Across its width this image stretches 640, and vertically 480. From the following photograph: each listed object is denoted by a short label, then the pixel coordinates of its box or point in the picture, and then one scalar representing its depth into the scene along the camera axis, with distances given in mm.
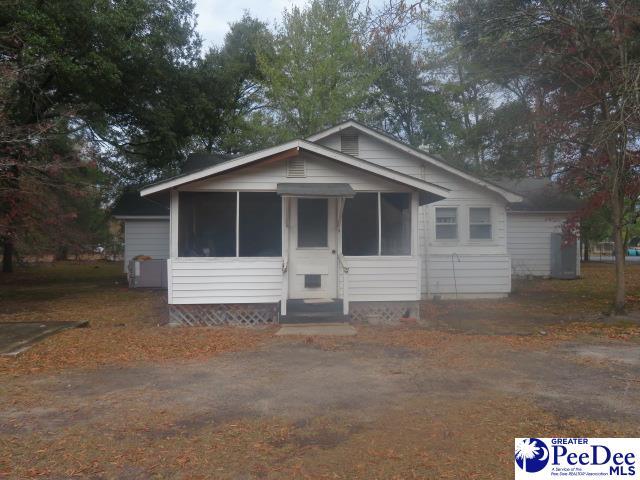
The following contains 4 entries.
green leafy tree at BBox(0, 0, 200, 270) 12461
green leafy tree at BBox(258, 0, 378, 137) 24734
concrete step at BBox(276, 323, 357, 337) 9125
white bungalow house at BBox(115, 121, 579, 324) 10195
